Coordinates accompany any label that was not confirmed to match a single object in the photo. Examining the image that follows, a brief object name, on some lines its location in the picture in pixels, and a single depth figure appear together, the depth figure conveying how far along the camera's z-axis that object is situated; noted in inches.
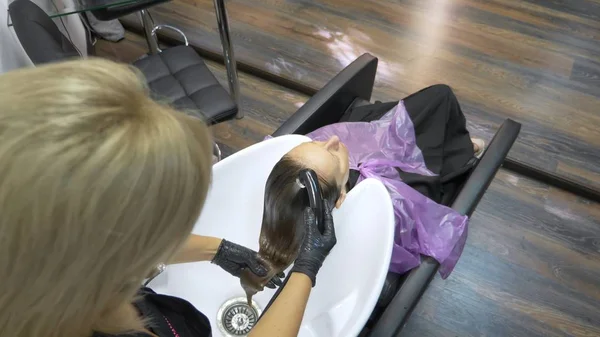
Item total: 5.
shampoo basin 41.1
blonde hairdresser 16.1
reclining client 42.7
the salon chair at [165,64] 48.8
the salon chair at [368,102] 42.5
